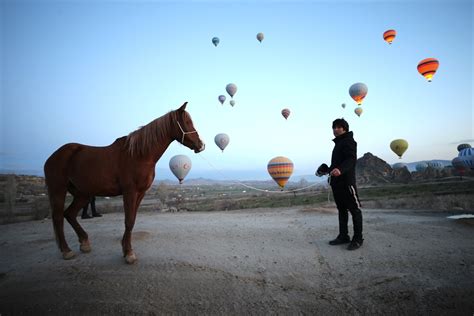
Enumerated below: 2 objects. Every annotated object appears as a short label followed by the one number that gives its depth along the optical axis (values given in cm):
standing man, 455
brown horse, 394
